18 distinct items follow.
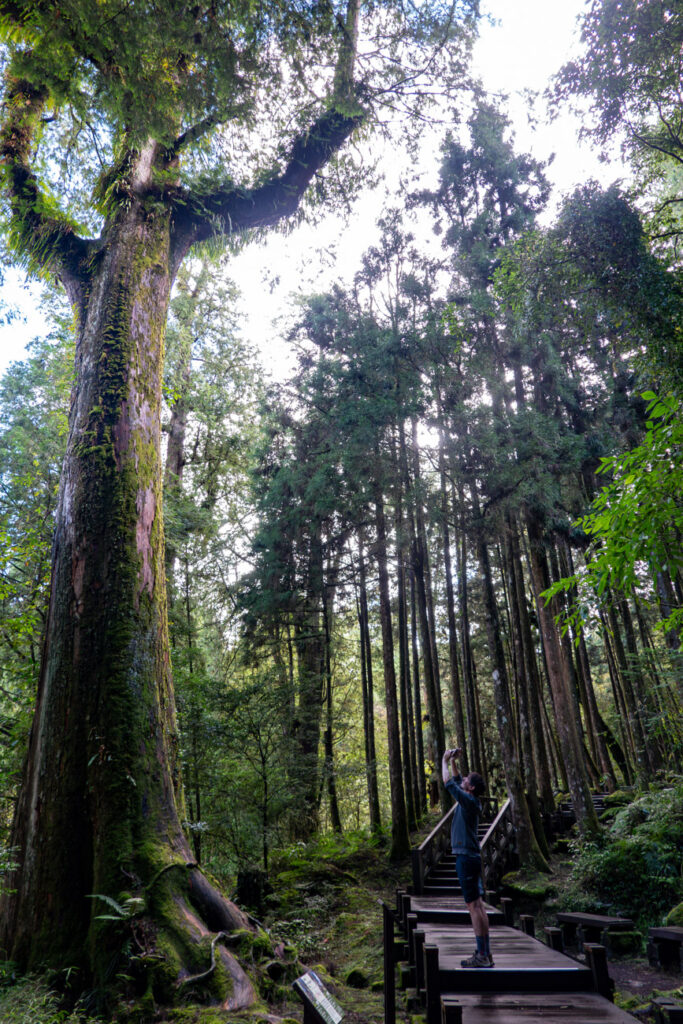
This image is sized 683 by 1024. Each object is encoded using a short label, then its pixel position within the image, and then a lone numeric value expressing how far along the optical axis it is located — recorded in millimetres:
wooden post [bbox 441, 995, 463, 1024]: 3341
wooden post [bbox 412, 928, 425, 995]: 5348
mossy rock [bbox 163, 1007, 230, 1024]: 3215
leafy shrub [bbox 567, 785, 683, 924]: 8961
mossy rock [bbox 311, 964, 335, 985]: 5892
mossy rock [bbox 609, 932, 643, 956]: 8180
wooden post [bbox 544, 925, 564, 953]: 5277
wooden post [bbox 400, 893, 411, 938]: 6906
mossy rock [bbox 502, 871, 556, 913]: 10188
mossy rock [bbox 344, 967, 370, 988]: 7293
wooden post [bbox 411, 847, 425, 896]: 9172
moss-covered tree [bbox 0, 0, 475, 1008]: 3945
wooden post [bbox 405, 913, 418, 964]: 6113
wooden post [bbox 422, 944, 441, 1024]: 4000
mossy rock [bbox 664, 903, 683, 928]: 7530
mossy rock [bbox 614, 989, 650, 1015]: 5652
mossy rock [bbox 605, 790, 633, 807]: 15820
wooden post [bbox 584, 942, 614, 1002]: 4414
